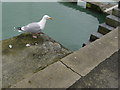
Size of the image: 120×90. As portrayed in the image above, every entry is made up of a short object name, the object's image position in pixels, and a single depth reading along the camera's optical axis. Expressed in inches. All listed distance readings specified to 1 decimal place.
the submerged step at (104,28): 133.4
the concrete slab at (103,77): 73.4
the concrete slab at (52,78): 67.9
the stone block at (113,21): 131.0
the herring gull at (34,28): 113.7
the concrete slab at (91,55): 77.4
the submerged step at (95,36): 137.1
